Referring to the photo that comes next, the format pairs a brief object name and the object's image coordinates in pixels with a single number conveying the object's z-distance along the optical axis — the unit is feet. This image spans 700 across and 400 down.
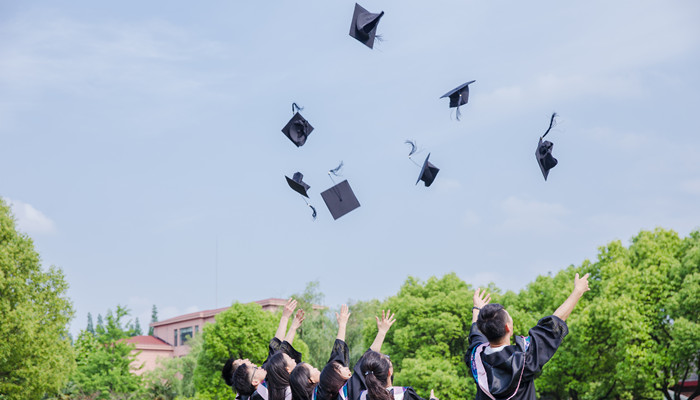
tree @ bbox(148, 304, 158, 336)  378.32
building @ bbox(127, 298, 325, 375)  187.19
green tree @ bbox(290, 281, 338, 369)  115.96
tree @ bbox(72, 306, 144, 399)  105.60
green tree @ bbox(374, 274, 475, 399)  86.79
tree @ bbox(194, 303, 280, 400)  99.25
